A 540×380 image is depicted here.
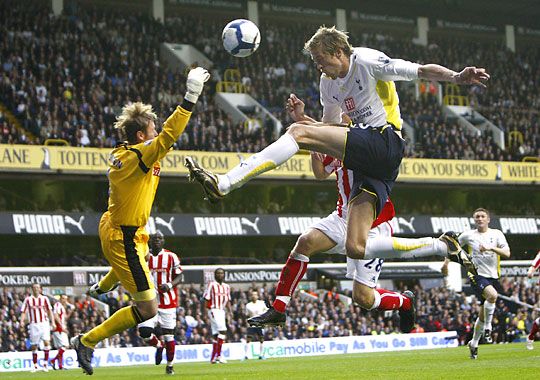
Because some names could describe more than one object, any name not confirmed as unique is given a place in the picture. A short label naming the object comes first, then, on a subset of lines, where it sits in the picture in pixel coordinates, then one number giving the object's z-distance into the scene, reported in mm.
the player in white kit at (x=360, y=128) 8641
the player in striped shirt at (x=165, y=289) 17078
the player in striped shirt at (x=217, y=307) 22688
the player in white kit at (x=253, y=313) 25462
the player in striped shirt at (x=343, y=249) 9609
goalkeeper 10383
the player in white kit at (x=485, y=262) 16312
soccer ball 11820
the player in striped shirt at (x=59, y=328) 25141
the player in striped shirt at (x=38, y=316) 24094
